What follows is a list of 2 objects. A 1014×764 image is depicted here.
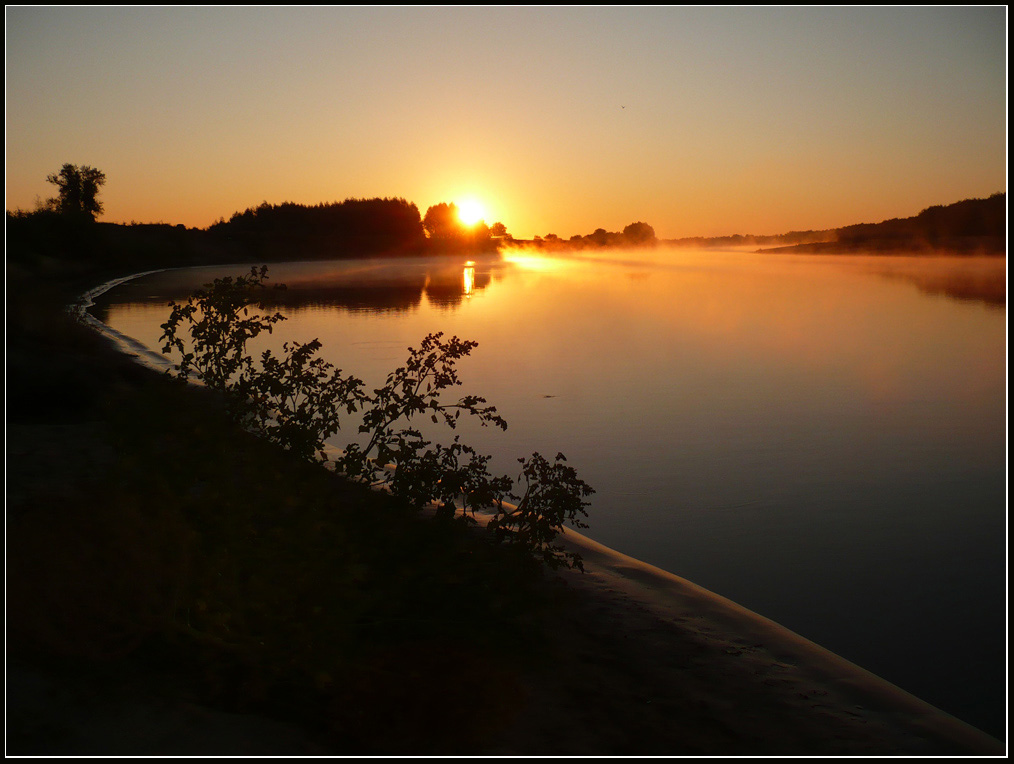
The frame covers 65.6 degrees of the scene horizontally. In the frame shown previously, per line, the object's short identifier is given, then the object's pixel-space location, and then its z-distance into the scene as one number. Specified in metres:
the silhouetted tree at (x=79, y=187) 78.94
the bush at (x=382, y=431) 5.50
